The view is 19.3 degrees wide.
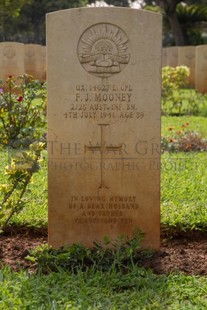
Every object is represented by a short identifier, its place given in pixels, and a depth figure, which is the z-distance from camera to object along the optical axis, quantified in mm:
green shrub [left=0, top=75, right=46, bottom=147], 6598
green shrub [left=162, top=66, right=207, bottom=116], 10969
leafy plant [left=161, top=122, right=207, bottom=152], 6816
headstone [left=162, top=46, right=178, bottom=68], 20094
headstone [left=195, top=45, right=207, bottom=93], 14664
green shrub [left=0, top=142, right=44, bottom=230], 3543
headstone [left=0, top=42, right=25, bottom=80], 13336
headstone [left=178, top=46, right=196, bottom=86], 18422
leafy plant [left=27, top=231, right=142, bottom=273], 3283
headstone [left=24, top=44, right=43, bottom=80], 18281
